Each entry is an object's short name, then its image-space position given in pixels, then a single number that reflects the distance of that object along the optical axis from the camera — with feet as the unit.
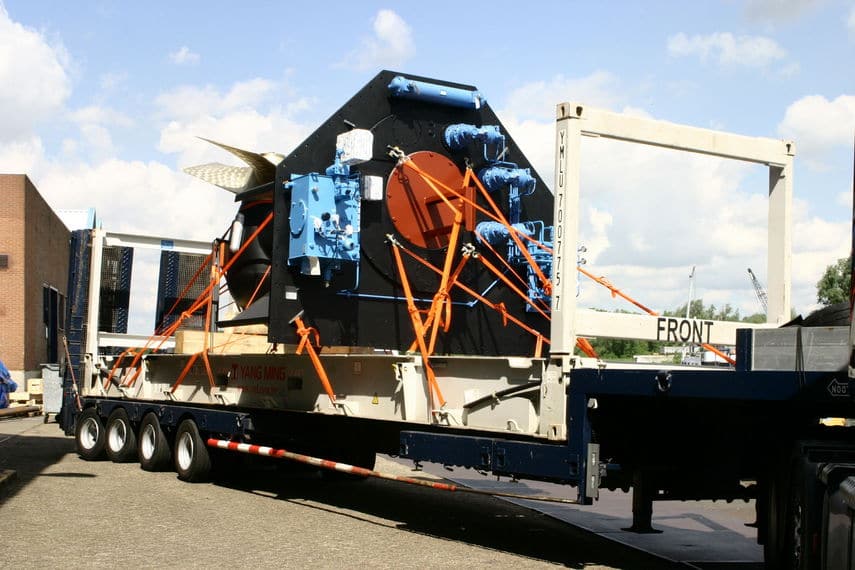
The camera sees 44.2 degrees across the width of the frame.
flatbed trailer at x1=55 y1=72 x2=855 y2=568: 22.31
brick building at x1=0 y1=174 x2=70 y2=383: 123.44
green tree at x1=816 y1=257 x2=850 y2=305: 146.00
